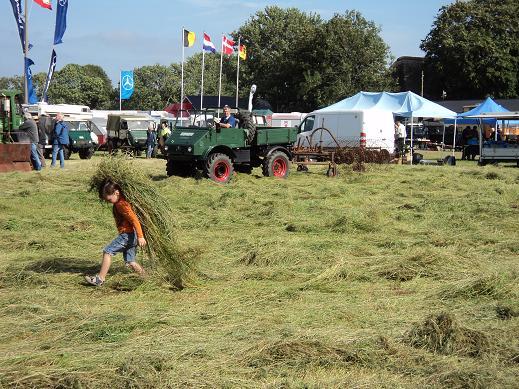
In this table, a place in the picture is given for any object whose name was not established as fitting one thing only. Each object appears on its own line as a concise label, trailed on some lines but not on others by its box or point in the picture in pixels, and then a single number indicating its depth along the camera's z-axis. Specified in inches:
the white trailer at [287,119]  1717.5
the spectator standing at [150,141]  1153.1
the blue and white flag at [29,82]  1201.9
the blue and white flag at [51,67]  1267.2
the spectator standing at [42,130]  935.7
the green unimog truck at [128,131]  1218.6
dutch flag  1540.4
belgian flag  1571.1
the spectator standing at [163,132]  1170.2
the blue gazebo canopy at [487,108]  1236.6
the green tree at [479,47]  2513.3
